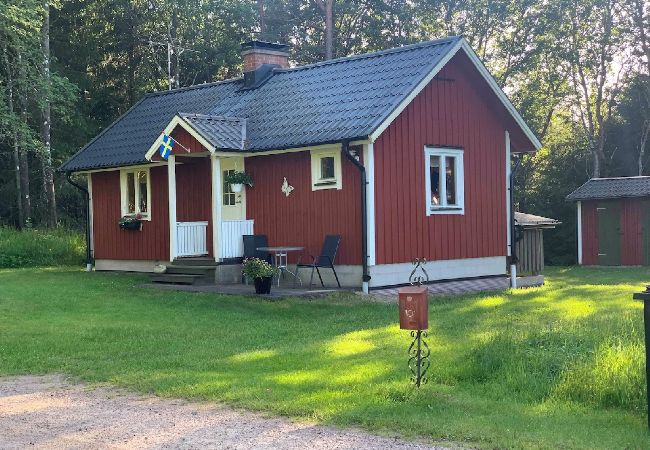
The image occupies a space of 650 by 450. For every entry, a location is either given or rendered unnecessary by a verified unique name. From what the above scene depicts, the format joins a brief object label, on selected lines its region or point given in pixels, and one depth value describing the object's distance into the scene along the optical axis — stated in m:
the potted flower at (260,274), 14.09
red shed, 26.92
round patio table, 15.71
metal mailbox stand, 6.98
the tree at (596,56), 33.59
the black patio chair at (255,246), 16.42
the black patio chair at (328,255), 15.17
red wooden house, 15.26
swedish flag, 16.58
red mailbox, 6.97
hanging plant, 16.83
